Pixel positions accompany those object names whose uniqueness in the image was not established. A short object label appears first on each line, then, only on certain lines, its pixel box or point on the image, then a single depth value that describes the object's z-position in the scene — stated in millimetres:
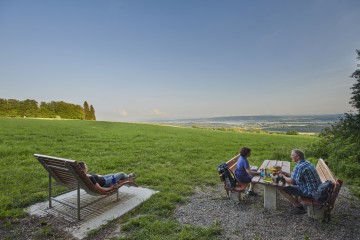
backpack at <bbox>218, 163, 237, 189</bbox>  5793
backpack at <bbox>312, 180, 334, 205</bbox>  4656
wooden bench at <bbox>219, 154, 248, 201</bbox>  5733
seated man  5012
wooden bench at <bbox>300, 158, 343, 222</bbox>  4531
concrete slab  4711
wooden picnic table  5448
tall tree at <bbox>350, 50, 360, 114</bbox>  9352
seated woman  5988
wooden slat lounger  4652
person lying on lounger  5344
